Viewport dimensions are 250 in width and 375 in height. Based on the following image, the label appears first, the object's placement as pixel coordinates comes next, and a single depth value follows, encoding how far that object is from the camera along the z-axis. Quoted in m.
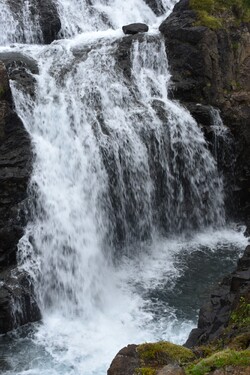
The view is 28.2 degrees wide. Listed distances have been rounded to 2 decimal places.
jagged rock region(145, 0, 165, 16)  30.80
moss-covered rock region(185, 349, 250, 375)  7.63
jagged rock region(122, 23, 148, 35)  26.16
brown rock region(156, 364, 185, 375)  7.92
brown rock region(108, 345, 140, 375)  9.14
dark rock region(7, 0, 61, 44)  26.09
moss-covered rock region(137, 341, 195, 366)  9.38
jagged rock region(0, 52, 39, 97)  21.05
